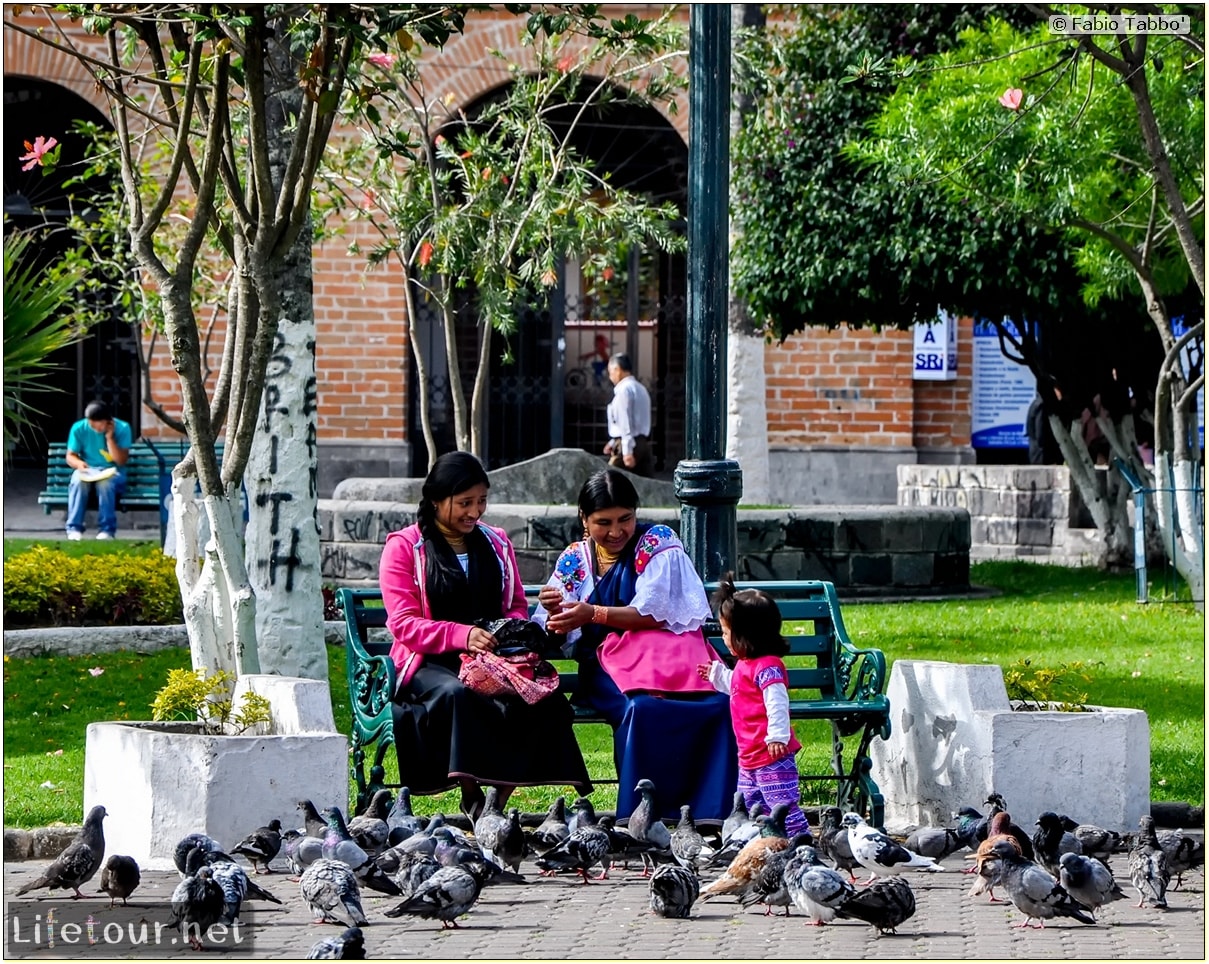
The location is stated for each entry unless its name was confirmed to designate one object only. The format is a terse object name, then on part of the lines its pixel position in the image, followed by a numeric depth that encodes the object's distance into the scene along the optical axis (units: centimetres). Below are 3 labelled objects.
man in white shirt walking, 3709
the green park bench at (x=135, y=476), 3850
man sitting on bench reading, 3637
